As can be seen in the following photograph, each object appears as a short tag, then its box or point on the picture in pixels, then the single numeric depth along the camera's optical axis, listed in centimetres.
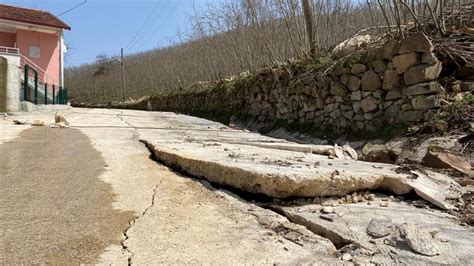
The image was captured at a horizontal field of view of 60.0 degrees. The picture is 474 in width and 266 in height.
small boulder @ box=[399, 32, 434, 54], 603
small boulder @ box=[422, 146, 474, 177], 402
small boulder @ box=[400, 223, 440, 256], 219
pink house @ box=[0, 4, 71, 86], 2106
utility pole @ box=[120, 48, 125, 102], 3554
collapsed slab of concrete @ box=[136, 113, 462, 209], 306
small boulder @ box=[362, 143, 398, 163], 487
